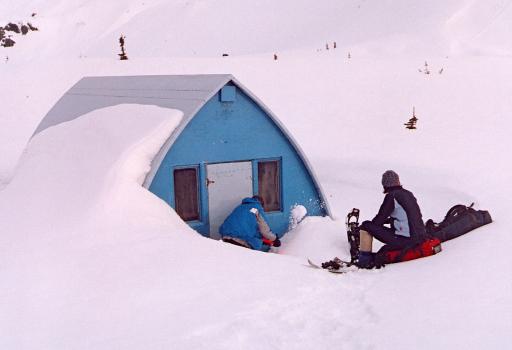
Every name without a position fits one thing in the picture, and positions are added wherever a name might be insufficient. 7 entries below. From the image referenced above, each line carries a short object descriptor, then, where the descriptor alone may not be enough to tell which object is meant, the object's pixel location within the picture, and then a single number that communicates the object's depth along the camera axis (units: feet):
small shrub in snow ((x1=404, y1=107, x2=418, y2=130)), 48.19
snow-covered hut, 30.55
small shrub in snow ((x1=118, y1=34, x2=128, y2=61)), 63.42
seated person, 24.97
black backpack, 27.40
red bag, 25.11
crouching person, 29.22
